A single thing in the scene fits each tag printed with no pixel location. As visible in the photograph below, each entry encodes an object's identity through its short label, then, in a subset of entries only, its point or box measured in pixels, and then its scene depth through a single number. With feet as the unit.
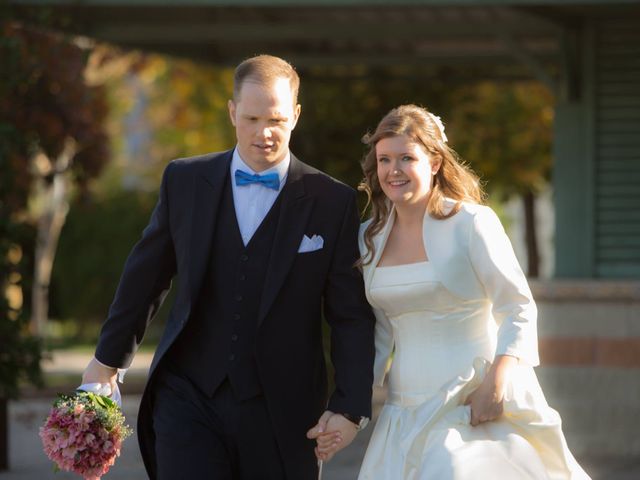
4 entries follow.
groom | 34.94
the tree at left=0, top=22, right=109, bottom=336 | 69.67
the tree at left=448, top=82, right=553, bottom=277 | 133.28
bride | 34.32
